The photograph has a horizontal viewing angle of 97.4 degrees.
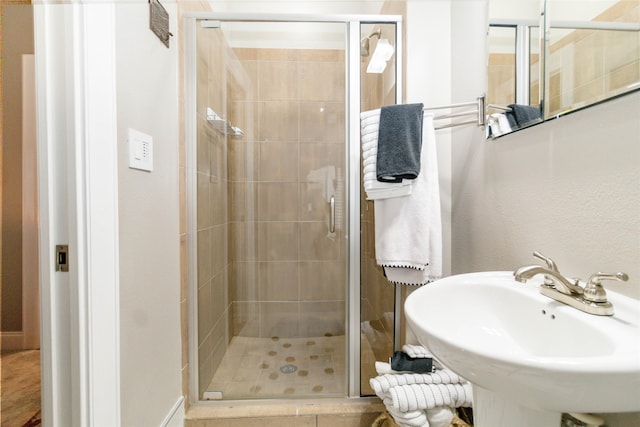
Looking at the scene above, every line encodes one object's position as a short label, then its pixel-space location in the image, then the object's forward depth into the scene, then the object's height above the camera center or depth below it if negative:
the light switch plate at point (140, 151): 0.89 +0.19
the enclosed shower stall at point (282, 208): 1.35 +0.00
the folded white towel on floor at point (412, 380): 1.01 -0.62
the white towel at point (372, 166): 1.14 +0.18
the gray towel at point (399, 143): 1.10 +0.26
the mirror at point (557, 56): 0.62 +0.41
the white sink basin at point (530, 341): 0.40 -0.25
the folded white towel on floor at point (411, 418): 0.94 -0.71
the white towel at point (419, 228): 1.13 -0.08
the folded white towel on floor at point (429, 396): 0.94 -0.64
